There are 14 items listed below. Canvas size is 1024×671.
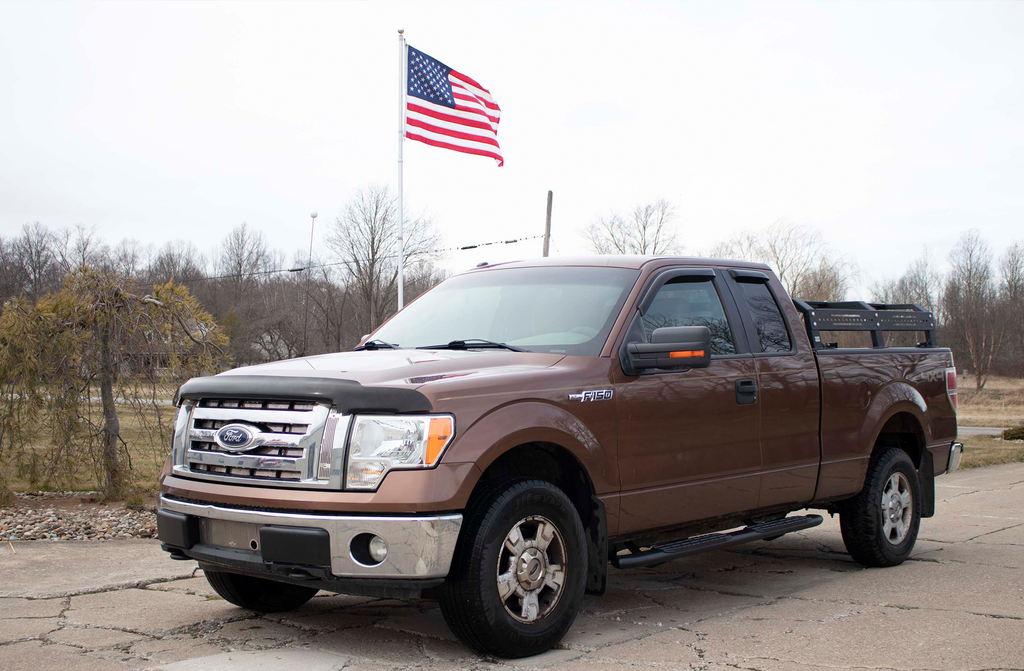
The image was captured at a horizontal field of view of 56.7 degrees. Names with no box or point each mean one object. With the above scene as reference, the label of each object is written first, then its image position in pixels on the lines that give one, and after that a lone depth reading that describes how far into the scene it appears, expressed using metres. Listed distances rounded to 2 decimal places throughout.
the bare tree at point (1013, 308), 73.25
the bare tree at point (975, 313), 73.19
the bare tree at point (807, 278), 46.94
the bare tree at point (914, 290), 74.75
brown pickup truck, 3.98
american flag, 18.53
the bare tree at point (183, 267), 49.75
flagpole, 18.72
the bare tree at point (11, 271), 52.82
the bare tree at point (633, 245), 55.53
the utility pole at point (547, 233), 31.25
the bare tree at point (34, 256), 60.53
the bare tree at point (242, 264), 65.81
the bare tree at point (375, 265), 51.72
